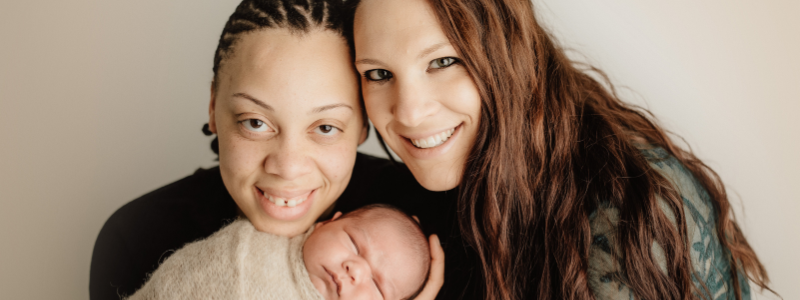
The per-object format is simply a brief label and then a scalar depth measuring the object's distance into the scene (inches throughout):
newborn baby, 26.0
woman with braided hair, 25.9
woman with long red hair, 25.3
